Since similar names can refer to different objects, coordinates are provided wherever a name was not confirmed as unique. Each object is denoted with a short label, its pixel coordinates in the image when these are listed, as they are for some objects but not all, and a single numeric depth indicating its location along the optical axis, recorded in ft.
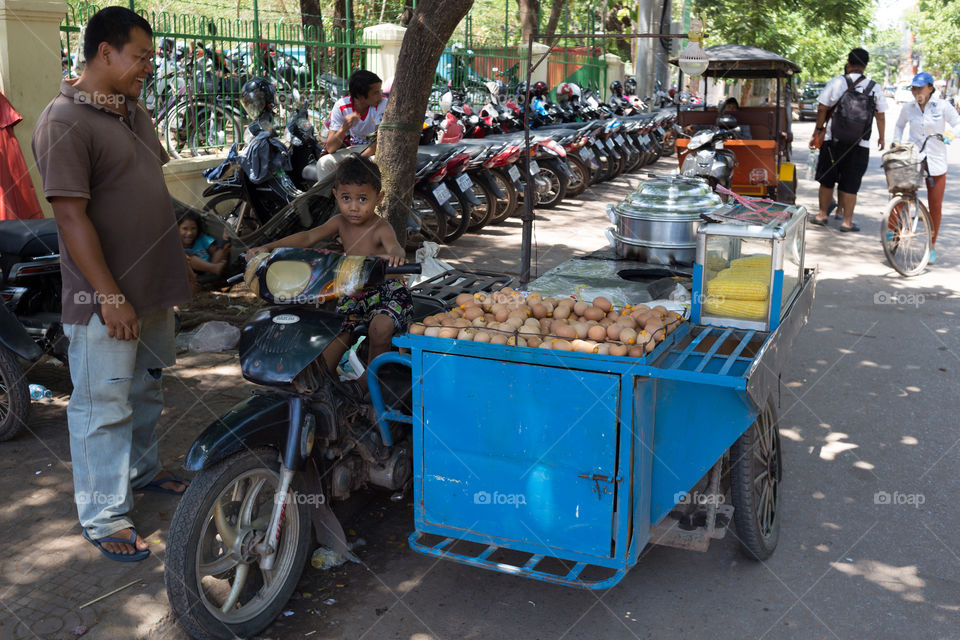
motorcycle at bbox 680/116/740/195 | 29.76
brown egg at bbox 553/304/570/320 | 9.84
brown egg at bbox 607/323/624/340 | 8.98
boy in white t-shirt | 24.20
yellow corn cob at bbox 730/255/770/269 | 9.95
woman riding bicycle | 25.52
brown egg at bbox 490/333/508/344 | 8.89
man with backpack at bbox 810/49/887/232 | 30.30
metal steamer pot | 13.37
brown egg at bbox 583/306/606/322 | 9.75
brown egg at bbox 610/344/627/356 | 8.45
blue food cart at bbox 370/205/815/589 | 8.66
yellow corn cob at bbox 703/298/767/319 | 10.00
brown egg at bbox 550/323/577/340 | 8.91
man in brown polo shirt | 9.44
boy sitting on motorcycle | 10.52
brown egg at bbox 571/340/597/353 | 8.60
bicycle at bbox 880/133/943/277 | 24.45
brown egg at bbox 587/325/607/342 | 8.94
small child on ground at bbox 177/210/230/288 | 19.11
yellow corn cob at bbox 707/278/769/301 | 9.97
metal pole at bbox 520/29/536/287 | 14.15
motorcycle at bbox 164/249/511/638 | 8.46
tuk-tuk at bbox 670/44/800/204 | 32.60
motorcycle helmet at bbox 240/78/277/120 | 26.17
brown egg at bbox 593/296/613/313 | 9.88
